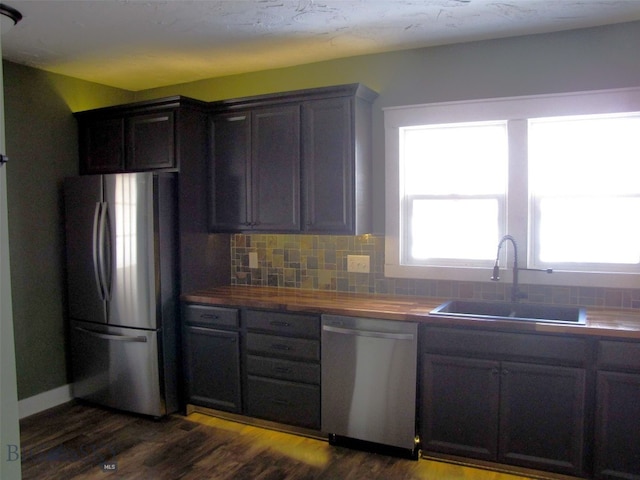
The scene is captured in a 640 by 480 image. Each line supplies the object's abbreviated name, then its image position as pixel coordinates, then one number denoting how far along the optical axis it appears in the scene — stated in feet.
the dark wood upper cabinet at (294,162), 10.84
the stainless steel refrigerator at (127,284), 11.28
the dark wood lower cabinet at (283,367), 10.43
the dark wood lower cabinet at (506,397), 8.51
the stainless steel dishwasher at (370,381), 9.53
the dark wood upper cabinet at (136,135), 11.73
